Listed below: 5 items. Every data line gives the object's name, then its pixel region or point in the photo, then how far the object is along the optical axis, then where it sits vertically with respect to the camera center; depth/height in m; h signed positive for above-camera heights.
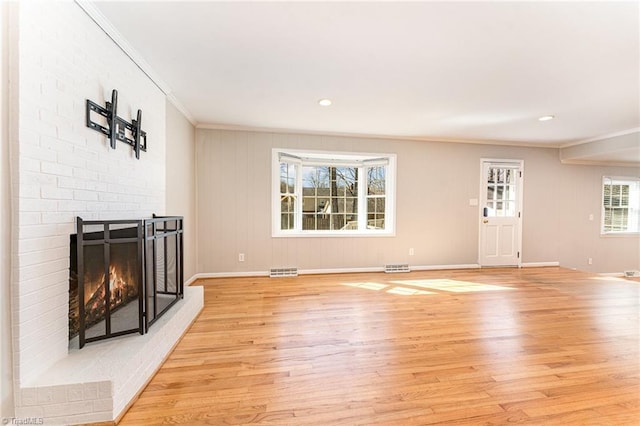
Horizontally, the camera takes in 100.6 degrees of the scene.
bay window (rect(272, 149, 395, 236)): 4.42 +0.26
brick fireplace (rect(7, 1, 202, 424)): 1.25 -0.01
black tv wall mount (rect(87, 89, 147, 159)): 1.75 +0.61
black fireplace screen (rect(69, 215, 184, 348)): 1.57 -0.48
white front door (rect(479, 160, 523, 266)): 4.97 -0.05
